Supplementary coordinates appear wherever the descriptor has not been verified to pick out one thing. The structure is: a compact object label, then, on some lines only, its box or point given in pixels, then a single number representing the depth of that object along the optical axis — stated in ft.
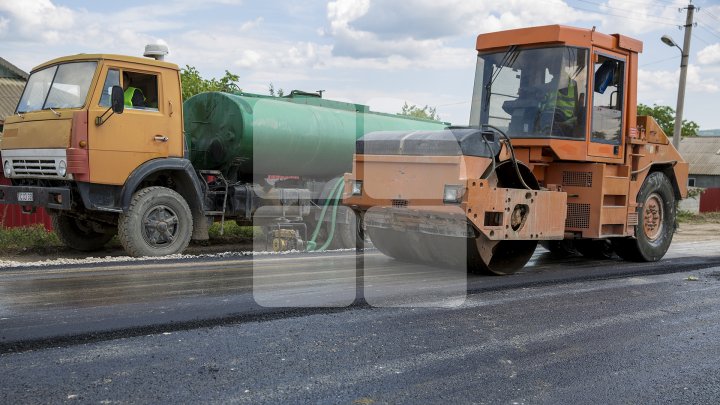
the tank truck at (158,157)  29.66
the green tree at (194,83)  56.97
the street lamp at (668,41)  75.25
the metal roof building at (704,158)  168.76
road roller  24.27
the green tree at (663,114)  173.70
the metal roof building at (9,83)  90.89
